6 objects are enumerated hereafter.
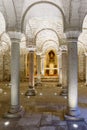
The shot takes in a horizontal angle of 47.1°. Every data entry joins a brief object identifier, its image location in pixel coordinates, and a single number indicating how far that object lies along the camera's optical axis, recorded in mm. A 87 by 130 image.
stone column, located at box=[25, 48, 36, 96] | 5774
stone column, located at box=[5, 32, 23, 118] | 3401
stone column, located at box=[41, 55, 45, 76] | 11460
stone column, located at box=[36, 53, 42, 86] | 8012
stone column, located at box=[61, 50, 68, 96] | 5542
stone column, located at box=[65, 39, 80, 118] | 3247
